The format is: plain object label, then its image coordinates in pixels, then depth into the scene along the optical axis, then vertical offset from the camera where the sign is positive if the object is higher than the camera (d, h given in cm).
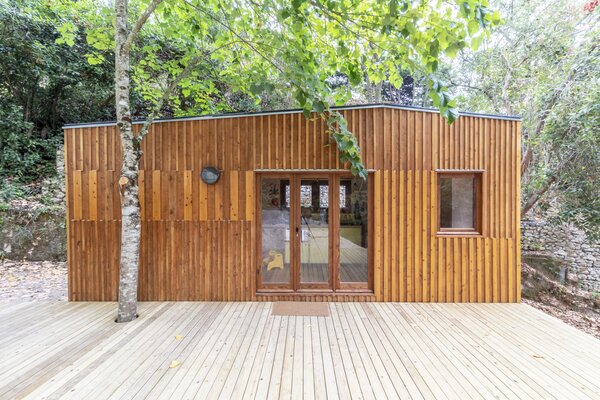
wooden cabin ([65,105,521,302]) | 386 -7
